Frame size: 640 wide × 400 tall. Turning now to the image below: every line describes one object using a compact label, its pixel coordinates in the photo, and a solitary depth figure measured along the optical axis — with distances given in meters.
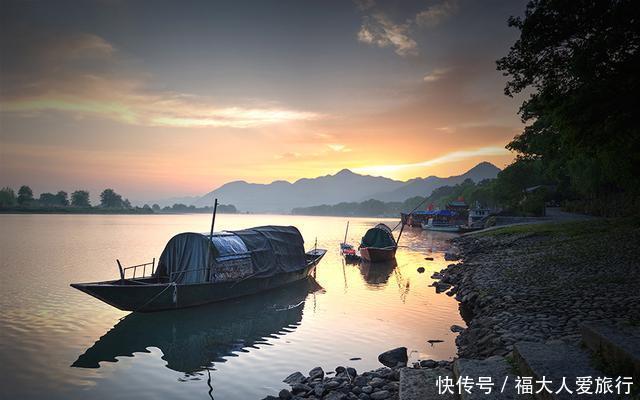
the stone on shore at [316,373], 12.62
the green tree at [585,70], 14.88
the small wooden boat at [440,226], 94.24
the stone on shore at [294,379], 12.59
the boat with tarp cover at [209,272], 20.73
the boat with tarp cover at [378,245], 43.56
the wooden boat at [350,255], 47.16
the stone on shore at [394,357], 13.99
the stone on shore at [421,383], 8.80
